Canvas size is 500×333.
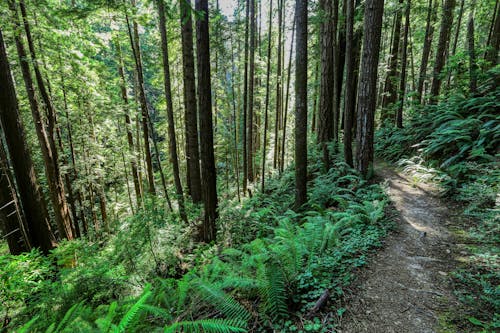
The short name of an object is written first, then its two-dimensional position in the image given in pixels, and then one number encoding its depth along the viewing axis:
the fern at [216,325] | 1.92
